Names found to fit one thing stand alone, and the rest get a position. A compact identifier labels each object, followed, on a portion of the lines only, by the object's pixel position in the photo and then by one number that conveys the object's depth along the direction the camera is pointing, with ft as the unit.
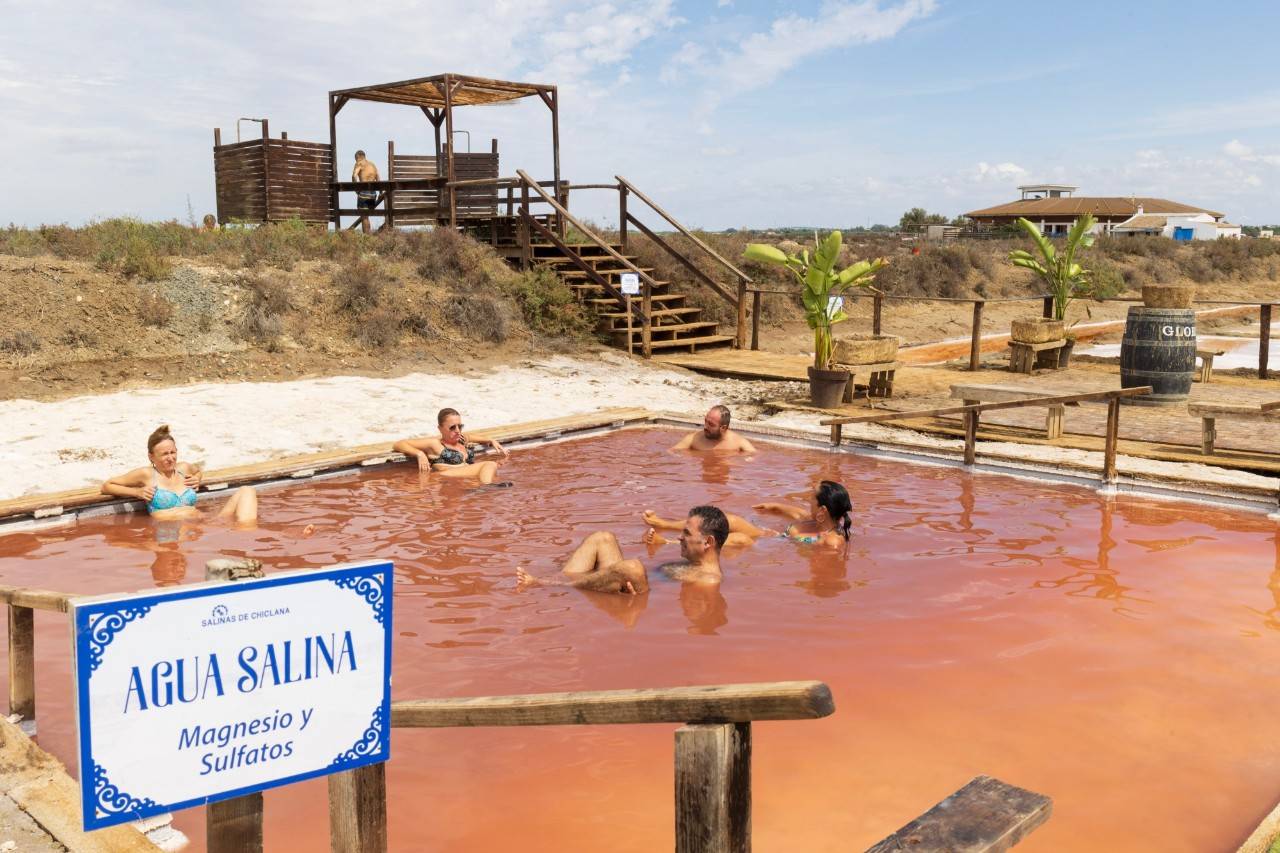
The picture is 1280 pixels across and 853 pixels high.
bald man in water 33.52
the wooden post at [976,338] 51.42
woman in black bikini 31.68
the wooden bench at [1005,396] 34.27
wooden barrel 40.86
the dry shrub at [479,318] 54.29
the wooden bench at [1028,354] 50.88
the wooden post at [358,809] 7.88
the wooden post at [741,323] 60.23
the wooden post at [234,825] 7.43
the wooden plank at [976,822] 6.16
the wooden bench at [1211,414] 29.32
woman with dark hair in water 23.91
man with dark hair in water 21.49
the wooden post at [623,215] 64.80
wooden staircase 57.77
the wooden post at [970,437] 30.96
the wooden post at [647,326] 55.79
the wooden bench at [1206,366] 47.83
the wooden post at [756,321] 59.47
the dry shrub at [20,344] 41.81
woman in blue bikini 26.11
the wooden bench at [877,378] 42.42
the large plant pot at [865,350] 42.19
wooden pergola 59.41
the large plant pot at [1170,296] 41.63
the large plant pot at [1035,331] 50.34
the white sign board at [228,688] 6.19
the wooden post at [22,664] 13.79
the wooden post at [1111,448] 27.68
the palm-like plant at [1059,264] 54.75
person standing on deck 66.33
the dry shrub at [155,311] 46.60
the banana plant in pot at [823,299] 41.19
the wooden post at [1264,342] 49.49
